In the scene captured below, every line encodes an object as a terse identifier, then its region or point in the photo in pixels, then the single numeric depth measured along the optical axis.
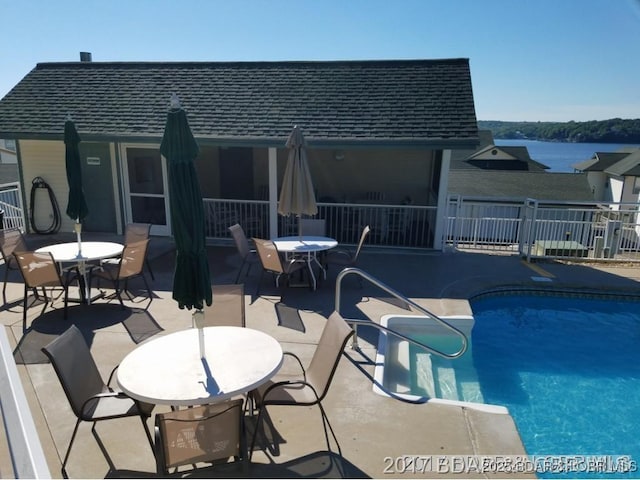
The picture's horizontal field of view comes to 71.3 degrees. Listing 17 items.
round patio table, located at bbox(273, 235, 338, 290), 7.07
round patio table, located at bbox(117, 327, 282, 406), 2.95
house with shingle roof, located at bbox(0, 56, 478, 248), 9.46
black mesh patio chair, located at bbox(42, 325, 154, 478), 3.08
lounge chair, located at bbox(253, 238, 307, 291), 6.68
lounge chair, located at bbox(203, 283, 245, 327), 4.55
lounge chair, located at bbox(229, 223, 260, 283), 7.36
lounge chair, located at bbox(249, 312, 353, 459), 3.38
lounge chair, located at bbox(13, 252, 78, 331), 5.58
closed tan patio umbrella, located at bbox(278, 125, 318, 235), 7.30
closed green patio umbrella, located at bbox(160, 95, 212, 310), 3.34
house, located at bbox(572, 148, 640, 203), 27.88
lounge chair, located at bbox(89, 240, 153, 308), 6.18
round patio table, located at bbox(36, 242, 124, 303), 6.01
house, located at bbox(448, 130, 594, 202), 23.28
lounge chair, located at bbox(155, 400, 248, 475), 2.68
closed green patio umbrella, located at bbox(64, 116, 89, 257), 6.43
